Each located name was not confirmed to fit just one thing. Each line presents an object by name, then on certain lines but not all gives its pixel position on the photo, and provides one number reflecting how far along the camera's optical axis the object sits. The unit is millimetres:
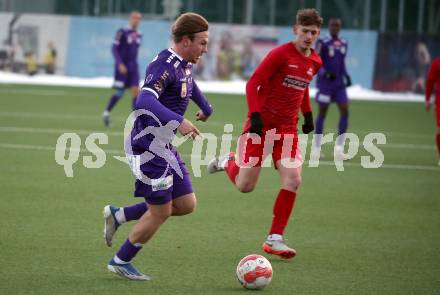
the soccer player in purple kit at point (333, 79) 33875
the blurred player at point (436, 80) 31687
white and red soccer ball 14742
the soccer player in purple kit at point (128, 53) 42906
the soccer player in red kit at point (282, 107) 17969
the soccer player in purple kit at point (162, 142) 14586
